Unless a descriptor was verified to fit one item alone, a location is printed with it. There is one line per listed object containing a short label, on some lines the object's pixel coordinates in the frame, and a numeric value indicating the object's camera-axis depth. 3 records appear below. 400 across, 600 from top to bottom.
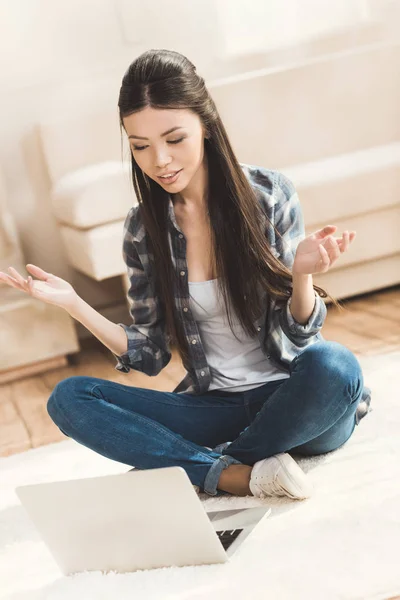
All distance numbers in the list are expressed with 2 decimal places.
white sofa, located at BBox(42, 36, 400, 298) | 4.81
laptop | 2.75
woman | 3.05
